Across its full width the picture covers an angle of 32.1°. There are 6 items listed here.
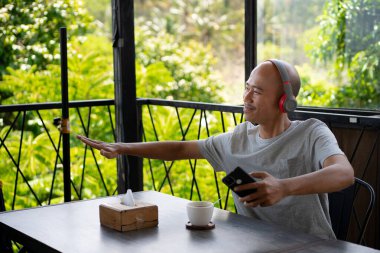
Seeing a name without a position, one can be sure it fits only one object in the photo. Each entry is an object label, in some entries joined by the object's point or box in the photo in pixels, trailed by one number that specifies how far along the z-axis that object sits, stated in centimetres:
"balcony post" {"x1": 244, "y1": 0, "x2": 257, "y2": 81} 404
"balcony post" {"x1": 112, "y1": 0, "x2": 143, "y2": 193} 371
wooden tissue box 197
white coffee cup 198
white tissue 206
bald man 220
